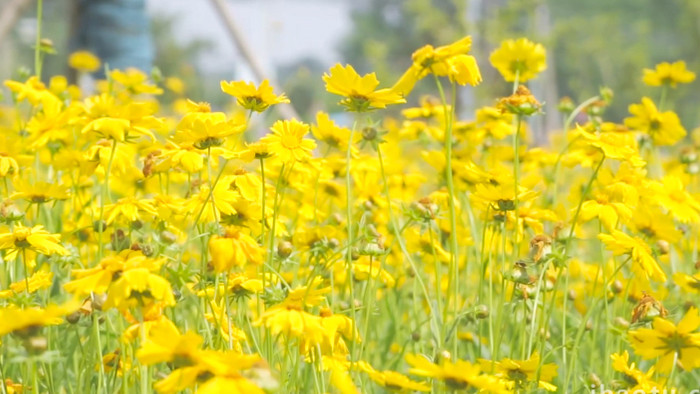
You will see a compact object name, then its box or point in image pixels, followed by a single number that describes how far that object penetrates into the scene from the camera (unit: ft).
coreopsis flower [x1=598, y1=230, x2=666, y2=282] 10.58
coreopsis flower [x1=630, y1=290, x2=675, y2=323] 10.53
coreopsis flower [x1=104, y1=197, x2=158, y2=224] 10.69
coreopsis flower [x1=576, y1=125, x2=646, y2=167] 10.53
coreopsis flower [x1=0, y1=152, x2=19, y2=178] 10.81
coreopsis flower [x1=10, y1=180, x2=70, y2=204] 10.79
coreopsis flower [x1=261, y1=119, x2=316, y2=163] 10.60
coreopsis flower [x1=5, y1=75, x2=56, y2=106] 11.54
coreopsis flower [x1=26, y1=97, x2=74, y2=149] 11.19
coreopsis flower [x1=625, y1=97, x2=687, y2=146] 11.79
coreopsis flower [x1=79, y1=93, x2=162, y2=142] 10.52
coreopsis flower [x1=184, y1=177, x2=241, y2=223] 10.55
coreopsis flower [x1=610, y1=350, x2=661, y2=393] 10.49
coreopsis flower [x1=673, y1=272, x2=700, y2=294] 10.87
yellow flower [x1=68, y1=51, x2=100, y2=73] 12.79
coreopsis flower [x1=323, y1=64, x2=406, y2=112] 10.51
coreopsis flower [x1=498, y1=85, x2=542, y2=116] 10.61
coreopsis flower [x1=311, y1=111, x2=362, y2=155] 11.08
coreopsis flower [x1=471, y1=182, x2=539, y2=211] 10.71
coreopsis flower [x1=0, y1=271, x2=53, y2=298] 10.41
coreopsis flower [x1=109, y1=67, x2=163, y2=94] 12.03
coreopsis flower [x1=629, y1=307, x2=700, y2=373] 10.33
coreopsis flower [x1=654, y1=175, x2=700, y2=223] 11.08
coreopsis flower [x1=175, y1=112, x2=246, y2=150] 10.40
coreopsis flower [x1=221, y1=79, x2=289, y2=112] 10.55
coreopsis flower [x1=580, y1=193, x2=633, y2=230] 10.81
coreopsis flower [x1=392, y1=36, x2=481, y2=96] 10.47
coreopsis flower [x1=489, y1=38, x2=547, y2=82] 11.14
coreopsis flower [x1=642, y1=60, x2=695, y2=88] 12.12
